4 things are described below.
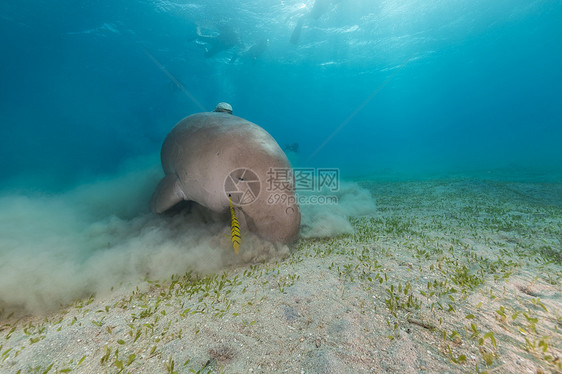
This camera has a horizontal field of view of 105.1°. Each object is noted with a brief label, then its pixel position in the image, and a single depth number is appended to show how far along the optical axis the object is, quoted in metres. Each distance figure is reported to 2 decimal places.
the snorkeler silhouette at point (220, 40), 24.73
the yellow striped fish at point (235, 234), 2.35
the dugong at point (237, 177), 2.92
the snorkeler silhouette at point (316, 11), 22.19
